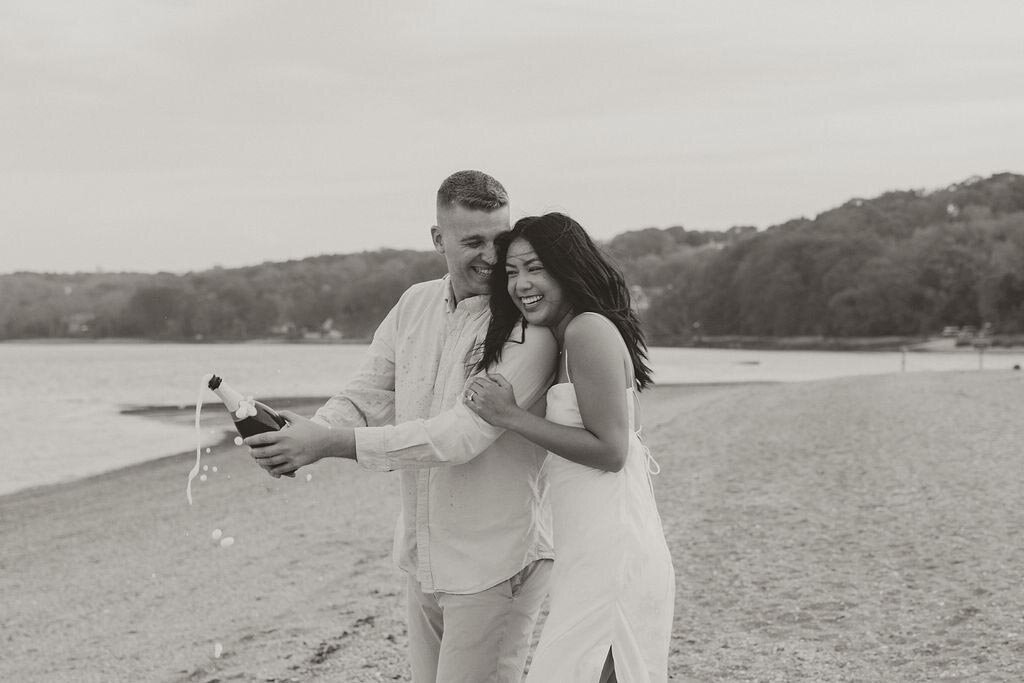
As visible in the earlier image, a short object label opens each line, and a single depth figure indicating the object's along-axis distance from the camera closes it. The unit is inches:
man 119.5
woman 113.9
